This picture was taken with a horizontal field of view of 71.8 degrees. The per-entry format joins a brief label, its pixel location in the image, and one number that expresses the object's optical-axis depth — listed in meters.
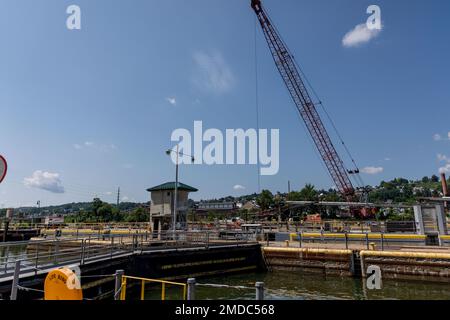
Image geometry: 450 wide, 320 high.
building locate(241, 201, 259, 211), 180.30
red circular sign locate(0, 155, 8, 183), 7.84
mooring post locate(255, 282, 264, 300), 5.63
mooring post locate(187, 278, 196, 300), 6.36
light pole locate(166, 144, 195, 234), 28.75
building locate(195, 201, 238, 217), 190.12
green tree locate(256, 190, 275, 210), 91.94
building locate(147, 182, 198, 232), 32.88
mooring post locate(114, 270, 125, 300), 7.51
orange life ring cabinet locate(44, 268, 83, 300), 6.99
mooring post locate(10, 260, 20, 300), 8.67
